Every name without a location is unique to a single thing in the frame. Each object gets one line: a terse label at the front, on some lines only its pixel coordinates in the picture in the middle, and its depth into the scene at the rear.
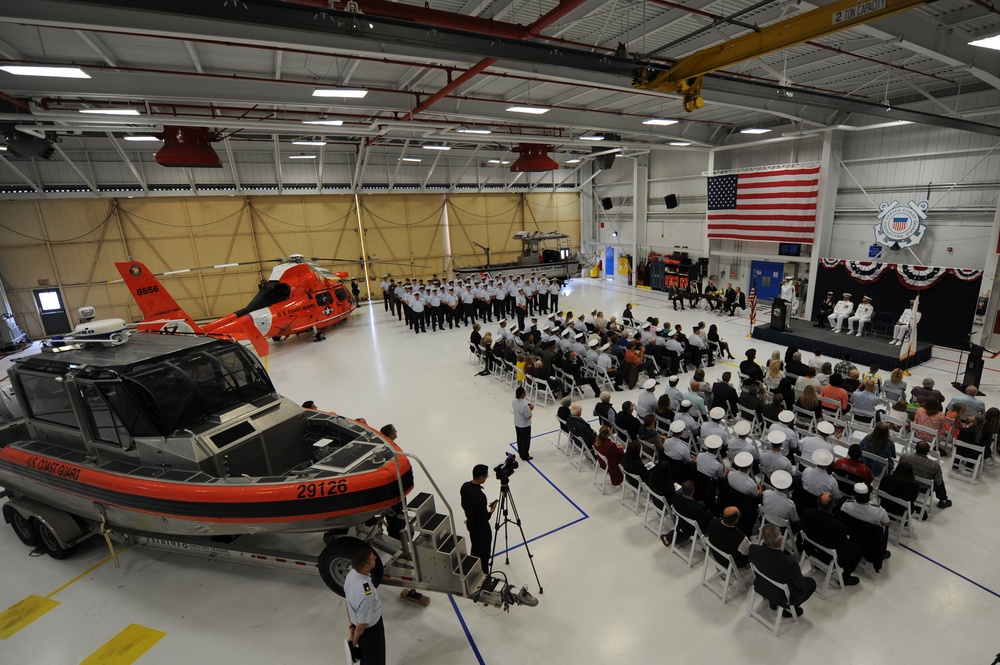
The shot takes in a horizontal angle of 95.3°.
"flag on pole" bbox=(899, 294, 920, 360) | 11.34
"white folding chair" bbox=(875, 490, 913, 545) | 5.71
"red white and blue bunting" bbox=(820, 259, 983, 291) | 13.09
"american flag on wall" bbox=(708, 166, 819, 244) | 16.41
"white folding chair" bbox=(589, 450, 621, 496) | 7.11
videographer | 5.03
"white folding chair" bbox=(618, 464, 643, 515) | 6.50
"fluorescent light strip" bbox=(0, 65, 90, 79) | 6.53
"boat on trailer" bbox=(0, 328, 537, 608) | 4.73
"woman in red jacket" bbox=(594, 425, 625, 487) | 6.91
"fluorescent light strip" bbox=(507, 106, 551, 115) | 10.91
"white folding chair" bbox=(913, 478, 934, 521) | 5.99
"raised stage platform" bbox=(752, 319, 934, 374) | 11.93
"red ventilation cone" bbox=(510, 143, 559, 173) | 15.75
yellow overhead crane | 6.09
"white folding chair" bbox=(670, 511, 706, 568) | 5.40
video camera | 5.17
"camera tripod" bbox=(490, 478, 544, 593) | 5.29
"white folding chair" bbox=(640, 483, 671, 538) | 5.95
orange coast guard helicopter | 11.56
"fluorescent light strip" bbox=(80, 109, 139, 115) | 9.75
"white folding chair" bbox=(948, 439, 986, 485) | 6.94
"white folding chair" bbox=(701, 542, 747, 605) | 4.98
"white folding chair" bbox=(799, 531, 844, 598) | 5.04
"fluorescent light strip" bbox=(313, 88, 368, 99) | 8.59
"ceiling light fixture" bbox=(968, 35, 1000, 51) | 6.30
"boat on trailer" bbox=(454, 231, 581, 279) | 24.80
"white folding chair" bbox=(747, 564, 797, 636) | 4.46
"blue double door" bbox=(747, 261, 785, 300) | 18.56
